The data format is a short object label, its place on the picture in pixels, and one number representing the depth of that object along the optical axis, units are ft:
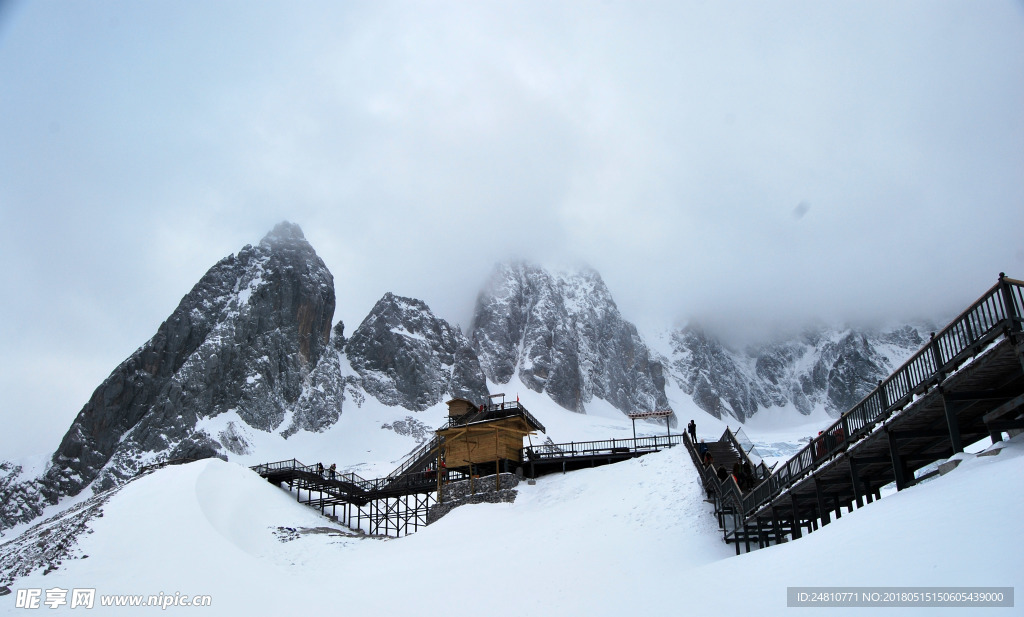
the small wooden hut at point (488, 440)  133.59
